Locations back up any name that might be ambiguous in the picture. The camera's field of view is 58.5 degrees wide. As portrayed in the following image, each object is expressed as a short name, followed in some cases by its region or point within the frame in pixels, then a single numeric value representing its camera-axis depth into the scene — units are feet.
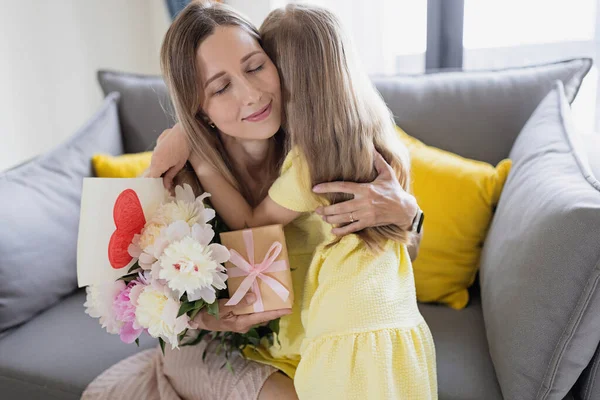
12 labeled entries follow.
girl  2.93
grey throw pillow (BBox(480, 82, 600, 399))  2.87
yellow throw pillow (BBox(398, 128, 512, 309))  4.30
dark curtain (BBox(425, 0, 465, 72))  6.45
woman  3.19
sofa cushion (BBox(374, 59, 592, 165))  4.86
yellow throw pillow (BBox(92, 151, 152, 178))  5.24
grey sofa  3.72
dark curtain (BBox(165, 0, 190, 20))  7.41
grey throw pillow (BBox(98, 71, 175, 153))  5.77
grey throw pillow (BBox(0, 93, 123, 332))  4.34
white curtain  5.72
